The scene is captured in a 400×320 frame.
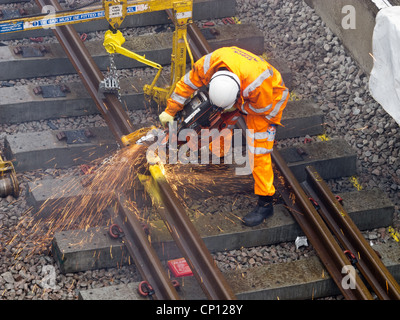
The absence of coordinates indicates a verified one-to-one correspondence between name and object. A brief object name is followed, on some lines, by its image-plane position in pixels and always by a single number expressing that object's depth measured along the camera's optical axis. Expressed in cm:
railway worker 740
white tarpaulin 803
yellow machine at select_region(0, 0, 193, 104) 797
